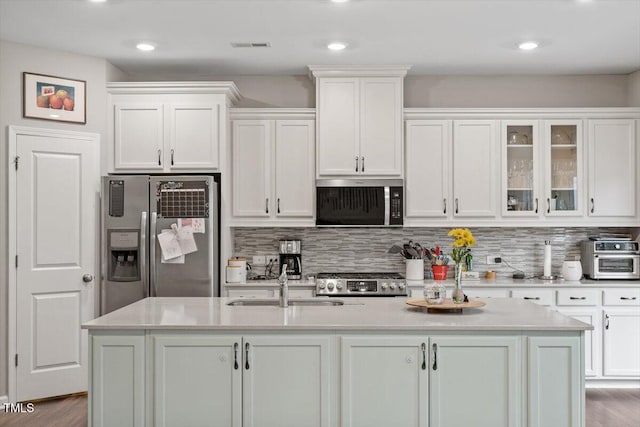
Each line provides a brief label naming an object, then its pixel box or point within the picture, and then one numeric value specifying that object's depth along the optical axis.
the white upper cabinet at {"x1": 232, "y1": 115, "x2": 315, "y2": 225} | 5.22
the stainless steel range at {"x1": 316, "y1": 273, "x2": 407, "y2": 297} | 4.95
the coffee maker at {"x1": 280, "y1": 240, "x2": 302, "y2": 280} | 5.45
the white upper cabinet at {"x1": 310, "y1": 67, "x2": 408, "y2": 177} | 5.16
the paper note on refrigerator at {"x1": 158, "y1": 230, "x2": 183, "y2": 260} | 4.75
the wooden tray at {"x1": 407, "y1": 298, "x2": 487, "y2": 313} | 3.31
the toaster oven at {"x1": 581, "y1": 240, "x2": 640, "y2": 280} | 5.17
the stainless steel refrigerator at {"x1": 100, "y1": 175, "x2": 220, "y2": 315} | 4.76
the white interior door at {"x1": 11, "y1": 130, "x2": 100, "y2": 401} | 4.54
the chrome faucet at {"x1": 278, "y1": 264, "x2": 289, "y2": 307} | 3.50
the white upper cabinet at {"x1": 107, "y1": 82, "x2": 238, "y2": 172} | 5.00
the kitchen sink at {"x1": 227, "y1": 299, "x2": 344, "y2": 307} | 3.72
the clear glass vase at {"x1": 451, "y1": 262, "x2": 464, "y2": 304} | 3.37
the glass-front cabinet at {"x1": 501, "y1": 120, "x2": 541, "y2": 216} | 5.24
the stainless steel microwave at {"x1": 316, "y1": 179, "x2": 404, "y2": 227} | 5.16
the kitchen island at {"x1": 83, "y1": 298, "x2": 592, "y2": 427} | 3.00
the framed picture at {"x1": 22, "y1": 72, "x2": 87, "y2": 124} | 4.58
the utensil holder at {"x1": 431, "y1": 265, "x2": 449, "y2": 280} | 5.31
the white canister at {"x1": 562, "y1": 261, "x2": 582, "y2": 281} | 5.17
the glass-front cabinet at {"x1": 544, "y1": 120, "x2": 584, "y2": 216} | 5.24
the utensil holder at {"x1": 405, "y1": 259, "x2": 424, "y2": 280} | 5.26
